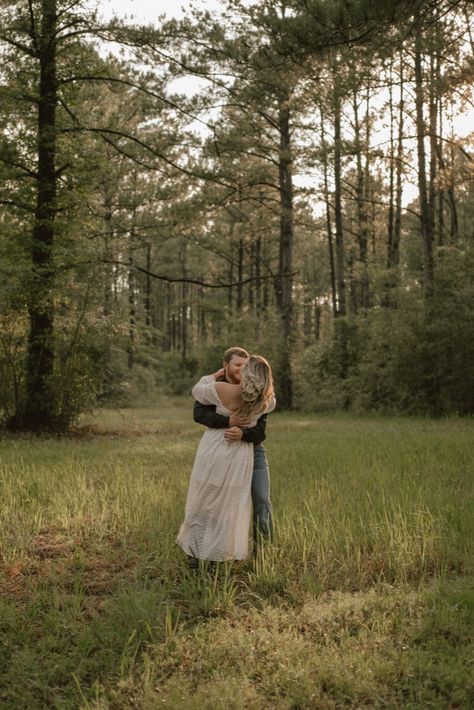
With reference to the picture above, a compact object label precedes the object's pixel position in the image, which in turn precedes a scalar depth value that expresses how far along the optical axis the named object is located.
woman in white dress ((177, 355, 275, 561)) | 5.16
